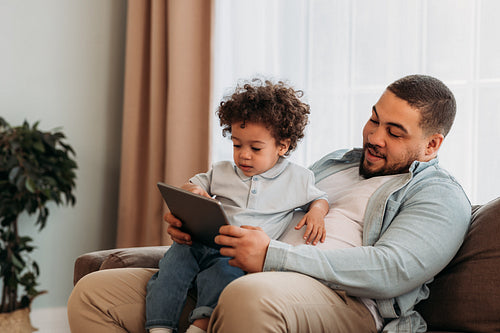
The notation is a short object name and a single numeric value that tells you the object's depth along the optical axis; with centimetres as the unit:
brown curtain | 294
